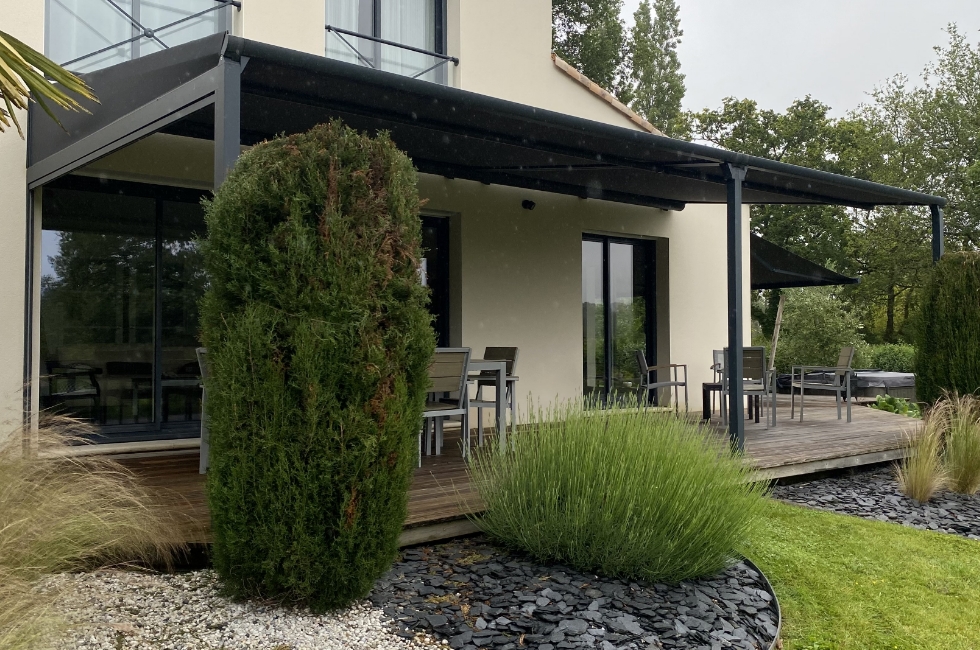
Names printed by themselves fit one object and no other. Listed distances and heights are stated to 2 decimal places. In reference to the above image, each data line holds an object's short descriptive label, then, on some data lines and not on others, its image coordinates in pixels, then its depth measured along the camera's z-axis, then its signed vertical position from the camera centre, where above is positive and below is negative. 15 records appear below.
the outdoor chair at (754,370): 8.46 -0.38
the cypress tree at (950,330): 8.31 +0.03
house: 5.50 +1.36
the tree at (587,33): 25.89 +9.63
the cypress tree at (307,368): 3.33 -0.14
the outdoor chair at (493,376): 7.02 -0.39
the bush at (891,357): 22.56 -0.69
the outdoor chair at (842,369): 9.37 -0.42
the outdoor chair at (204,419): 3.72 -0.39
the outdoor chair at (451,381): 5.92 -0.35
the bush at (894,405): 13.15 -1.19
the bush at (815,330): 20.22 +0.08
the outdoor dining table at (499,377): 6.47 -0.34
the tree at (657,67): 29.56 +9.84
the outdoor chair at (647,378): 9.41 -0.56
